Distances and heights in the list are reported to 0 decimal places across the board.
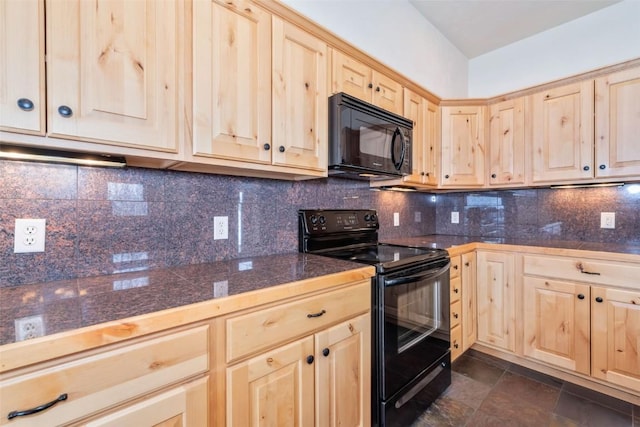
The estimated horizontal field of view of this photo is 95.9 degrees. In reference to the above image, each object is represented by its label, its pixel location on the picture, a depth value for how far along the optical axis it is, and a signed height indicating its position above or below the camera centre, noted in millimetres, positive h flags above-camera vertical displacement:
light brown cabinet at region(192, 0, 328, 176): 1151 +550
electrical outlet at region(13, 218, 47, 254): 996 -80
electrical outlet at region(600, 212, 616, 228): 2172 -69
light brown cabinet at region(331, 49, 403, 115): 1654 +811
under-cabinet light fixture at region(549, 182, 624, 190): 2112 +197
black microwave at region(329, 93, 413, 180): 1586 +430
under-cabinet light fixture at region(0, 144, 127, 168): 941 +198
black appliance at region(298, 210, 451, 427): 1396 -546
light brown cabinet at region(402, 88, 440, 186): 2211 +614
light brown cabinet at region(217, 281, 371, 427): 926 -563
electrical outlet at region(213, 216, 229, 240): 1454 -79
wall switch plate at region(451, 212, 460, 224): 2967 -68
